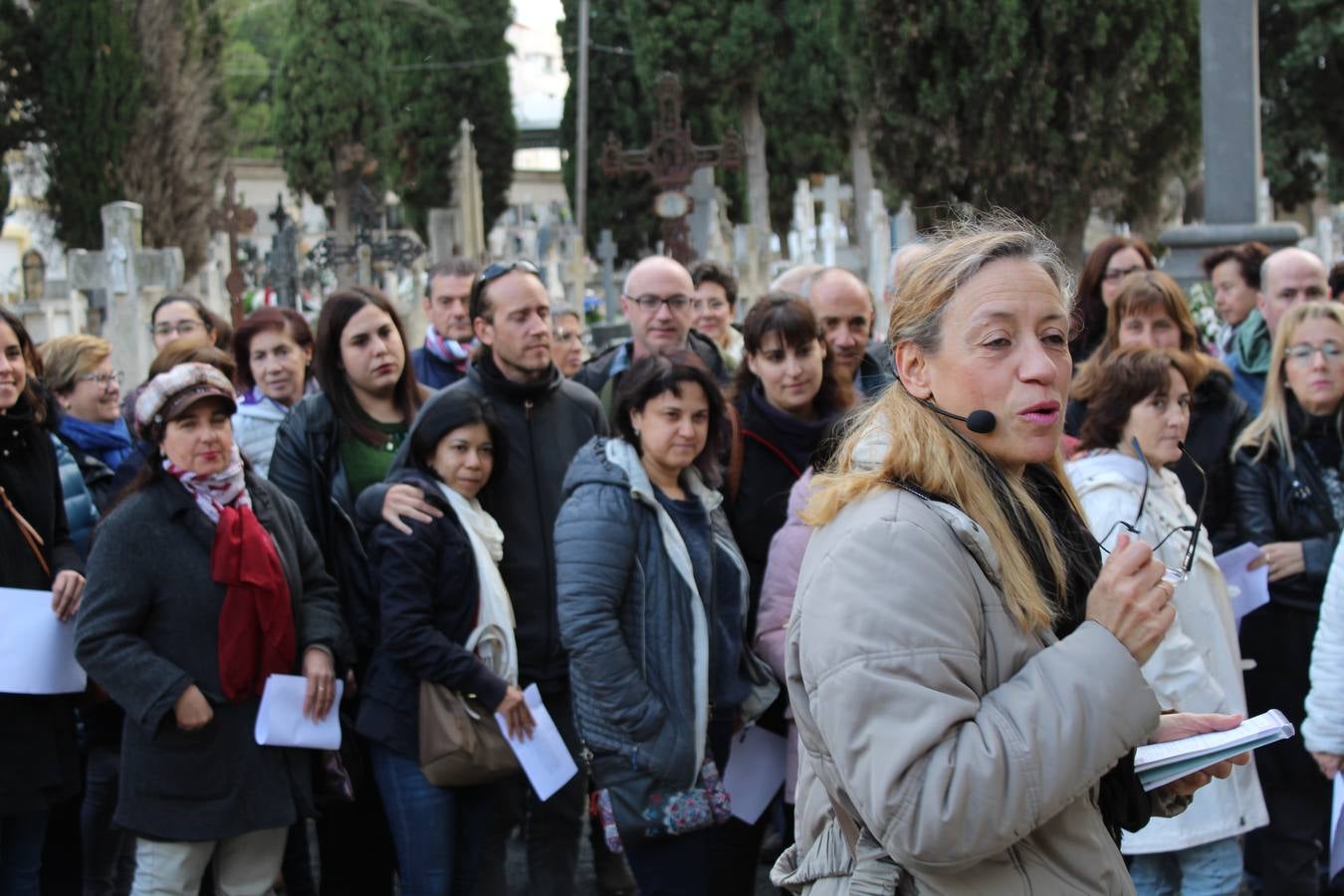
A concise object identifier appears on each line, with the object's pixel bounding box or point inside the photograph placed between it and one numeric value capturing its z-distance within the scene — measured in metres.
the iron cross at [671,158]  19.80
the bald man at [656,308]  6.03
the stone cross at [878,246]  17.11
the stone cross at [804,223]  18.61
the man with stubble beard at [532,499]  4.84
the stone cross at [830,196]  19.86
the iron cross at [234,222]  16.35
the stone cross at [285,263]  19.77
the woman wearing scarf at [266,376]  5.62
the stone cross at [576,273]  19.12
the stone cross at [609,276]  24.66
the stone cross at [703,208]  20.72
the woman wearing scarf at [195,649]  4.18
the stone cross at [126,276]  11.46
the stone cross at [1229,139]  9.47
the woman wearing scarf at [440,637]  4.52
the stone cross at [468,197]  30.23
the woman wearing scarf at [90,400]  5.46
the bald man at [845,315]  5.86
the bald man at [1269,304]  6.29
